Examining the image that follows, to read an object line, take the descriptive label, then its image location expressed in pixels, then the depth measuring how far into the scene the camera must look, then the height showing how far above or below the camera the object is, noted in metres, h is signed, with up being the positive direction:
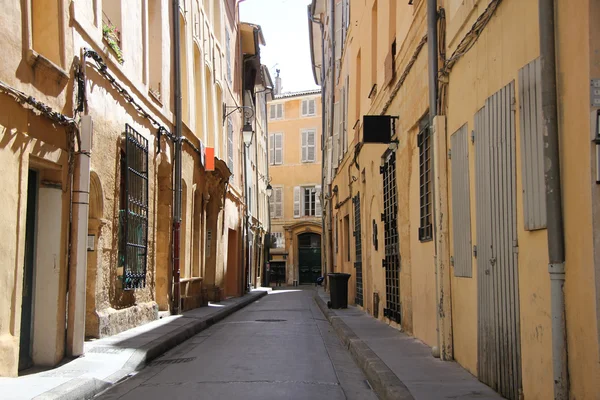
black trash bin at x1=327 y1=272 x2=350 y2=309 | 17.23 -0.61
